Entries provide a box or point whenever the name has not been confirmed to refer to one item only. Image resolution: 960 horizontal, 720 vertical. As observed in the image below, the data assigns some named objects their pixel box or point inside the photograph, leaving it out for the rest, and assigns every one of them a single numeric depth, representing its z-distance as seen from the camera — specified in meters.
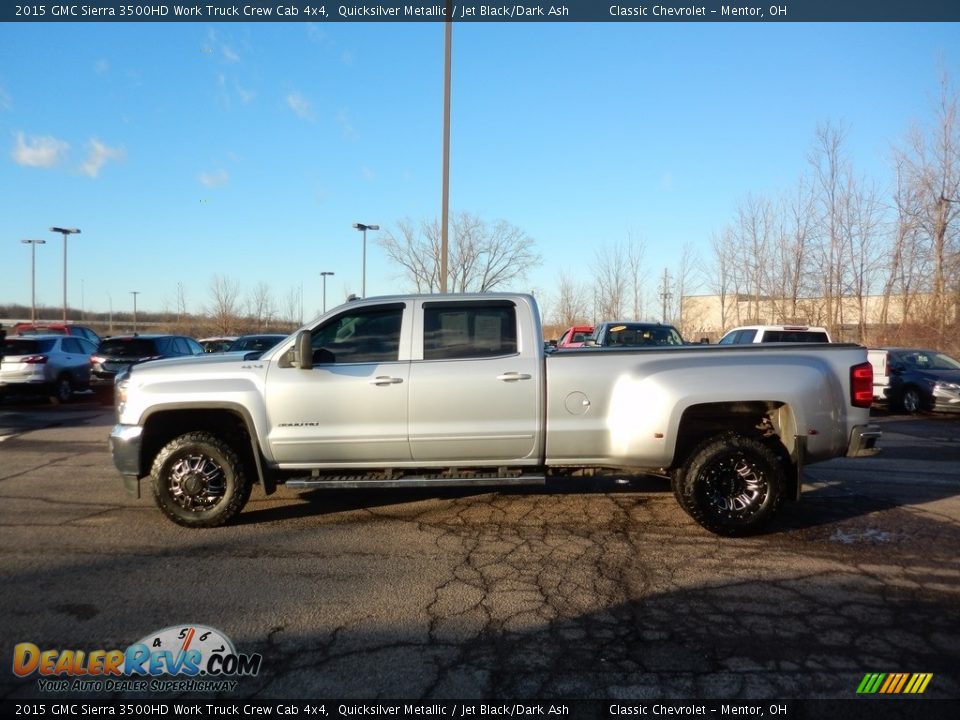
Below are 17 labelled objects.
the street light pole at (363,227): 33.78
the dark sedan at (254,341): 18.05
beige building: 26.59
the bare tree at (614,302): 33.41
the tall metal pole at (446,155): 14.41
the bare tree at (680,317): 33.78
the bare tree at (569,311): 38.41
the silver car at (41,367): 16.27
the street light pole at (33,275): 53.43
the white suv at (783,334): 13.89
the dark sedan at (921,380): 14.41
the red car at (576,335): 22.66
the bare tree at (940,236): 24.25
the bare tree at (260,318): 47.06
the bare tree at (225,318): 41.69
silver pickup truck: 5.70
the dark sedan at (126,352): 17.03
